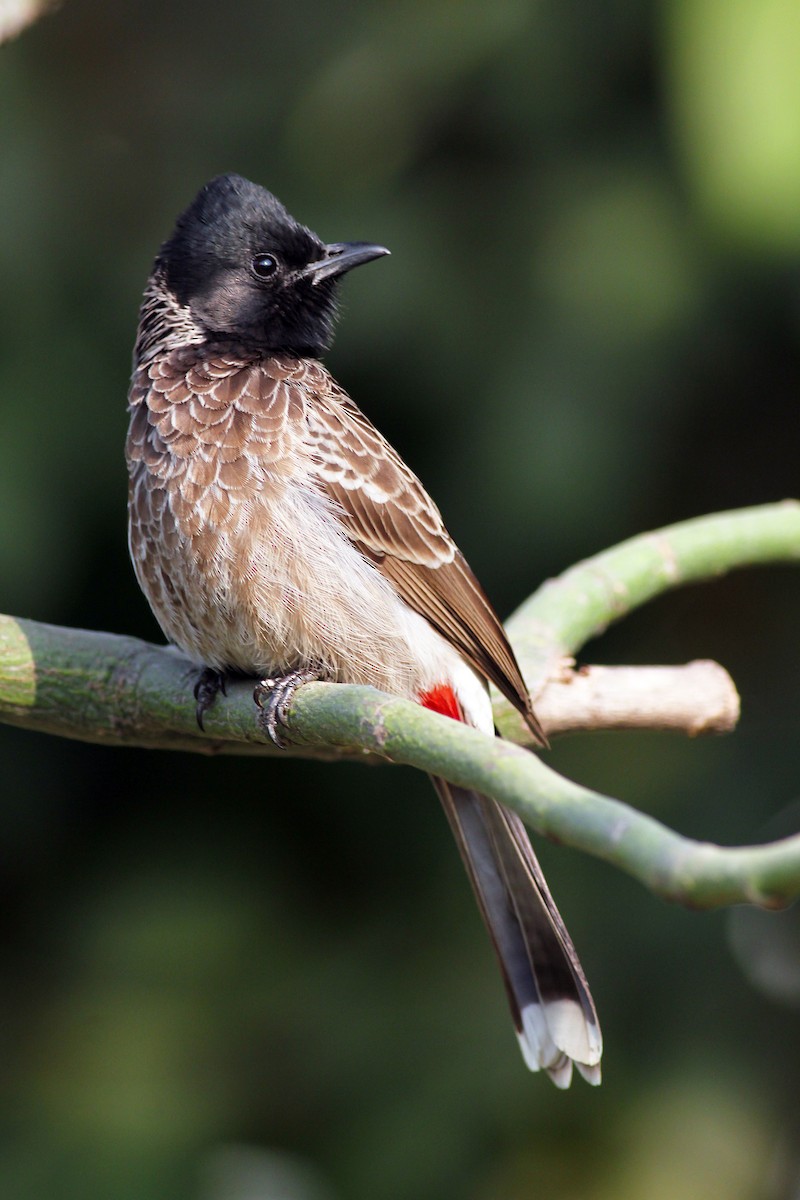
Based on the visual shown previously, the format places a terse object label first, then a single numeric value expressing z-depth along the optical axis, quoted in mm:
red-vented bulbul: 3663
